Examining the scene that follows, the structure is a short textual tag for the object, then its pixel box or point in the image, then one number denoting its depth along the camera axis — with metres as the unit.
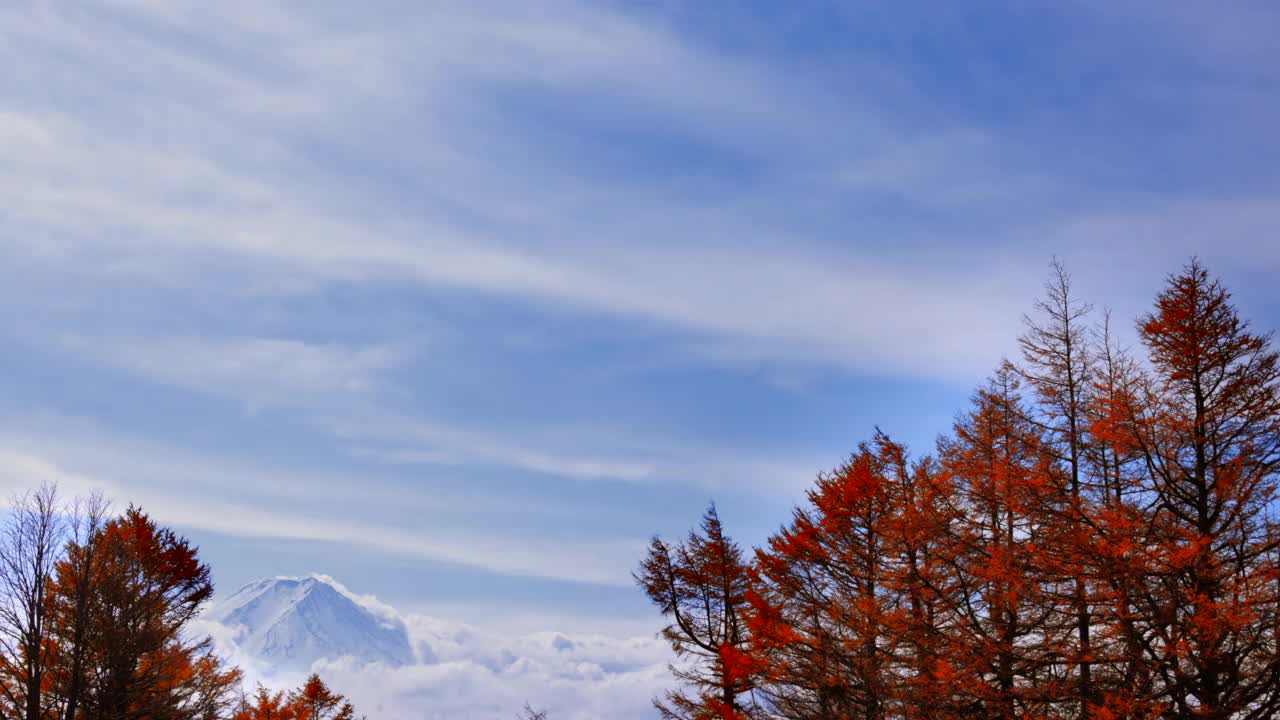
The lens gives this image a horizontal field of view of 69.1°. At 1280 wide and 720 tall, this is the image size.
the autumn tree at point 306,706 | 42.69
